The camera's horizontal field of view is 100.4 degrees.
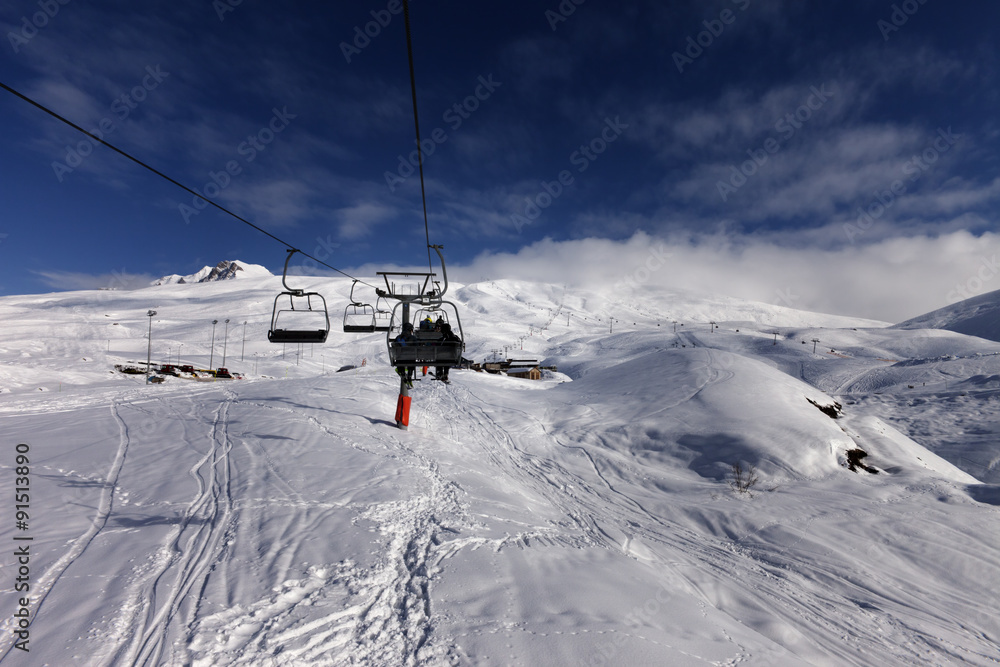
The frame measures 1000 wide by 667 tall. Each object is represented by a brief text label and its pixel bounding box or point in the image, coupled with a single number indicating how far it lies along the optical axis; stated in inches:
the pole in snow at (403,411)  677.3
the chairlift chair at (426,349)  409.7
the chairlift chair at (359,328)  524.7
